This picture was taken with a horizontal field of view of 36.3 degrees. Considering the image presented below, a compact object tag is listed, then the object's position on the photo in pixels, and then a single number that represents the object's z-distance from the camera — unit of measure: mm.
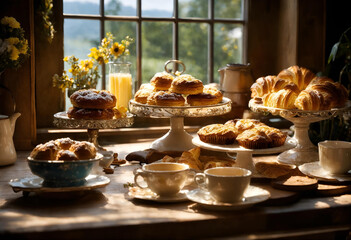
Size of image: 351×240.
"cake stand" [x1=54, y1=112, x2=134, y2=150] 1888
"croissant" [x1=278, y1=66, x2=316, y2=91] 2039
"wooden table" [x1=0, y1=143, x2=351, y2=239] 1210
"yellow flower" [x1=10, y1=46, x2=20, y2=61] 1892
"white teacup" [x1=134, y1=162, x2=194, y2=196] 1387
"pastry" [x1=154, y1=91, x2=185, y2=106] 1905
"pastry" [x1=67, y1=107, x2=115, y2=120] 1889
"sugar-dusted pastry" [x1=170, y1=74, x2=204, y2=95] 1928
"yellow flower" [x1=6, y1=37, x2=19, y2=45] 1883
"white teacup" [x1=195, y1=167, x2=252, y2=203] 1314
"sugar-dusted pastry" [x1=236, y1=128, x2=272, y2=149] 1615
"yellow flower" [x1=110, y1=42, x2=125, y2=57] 2256
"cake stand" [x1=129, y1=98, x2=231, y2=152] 1906
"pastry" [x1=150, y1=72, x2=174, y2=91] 2029
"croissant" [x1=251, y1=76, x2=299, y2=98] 1940
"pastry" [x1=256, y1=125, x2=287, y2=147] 1645
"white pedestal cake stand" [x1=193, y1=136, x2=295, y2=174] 1610
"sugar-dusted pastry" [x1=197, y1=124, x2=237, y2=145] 1672
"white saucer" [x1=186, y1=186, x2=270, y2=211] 1321
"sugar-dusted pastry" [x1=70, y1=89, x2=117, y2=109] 1898
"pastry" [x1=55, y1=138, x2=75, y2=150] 1477
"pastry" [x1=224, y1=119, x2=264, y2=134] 1766
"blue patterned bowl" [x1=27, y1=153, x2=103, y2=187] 1382
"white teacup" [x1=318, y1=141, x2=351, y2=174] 1562
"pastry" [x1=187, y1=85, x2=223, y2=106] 1935
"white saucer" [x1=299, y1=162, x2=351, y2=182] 1572
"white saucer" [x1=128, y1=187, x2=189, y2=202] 1399
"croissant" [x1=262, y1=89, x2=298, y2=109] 1855
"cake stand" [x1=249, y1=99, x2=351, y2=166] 1840
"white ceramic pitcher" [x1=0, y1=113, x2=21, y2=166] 1871
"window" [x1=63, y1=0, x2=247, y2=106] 2418
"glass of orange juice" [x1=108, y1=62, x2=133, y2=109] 2195
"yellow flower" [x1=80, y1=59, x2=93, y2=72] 2277
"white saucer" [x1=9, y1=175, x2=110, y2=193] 1397
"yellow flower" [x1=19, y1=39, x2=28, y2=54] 1923
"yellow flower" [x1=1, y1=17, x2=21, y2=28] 1891
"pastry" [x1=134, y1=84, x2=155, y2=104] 2006
